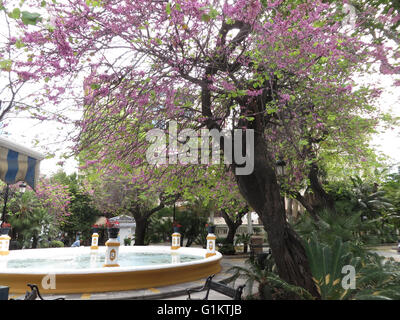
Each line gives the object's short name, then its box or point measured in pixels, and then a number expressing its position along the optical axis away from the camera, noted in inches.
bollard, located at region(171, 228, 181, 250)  708.7
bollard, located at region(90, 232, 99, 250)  741.1
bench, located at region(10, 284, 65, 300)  182.4
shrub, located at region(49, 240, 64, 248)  985.4
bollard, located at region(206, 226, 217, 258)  563.5
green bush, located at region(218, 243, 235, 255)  799.1
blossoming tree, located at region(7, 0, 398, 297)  224.5
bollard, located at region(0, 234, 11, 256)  529.7
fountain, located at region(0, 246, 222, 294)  312.3
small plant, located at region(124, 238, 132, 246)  1164.4
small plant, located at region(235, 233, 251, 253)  861.8
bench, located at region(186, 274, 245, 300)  186.6
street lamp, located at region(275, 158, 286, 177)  346.9
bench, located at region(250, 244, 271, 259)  588.1
